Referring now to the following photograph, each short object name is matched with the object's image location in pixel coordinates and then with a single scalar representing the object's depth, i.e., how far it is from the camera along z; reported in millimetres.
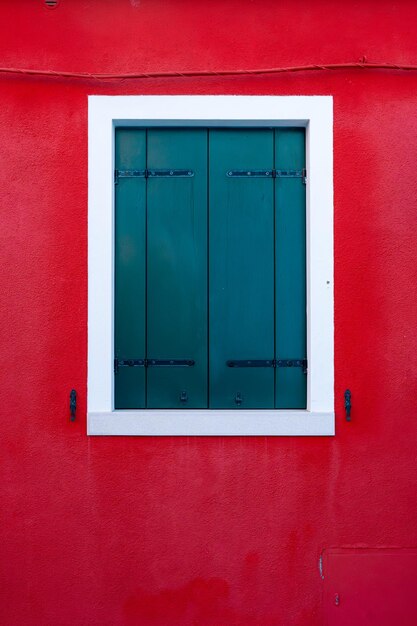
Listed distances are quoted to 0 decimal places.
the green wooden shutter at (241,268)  3811
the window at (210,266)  3807
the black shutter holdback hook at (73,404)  3686
